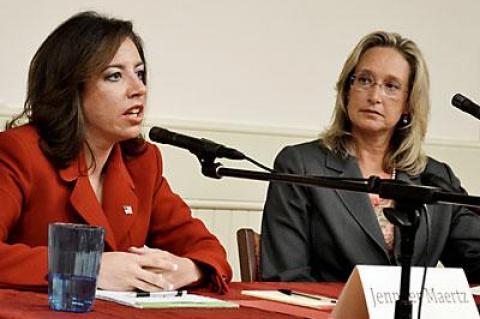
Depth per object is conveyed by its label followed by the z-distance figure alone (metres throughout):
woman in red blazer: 5.68
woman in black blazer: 6.30
